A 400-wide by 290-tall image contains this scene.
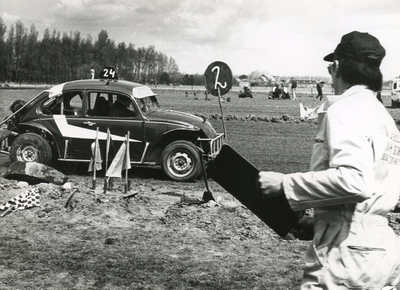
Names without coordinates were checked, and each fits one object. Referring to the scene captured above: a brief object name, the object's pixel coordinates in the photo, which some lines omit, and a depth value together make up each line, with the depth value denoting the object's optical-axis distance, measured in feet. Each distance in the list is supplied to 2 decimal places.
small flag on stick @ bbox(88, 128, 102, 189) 28.28
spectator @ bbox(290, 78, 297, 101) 126.10
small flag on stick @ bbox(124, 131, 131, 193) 27.96
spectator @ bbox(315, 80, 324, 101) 111.65
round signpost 34.19
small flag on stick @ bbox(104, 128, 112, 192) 27.53
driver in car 34.99
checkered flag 25.36
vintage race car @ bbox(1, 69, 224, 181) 34.17
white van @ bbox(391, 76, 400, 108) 105.60
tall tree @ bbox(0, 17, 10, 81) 165.17
